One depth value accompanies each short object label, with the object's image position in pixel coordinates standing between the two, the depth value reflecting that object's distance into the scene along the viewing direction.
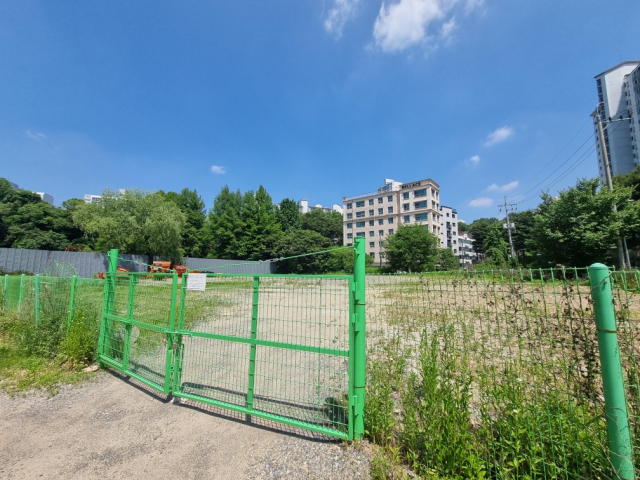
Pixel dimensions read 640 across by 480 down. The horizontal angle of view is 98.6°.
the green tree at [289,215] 57.34
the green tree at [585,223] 18.59
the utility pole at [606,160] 14.57
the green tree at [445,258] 42.66
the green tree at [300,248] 37.62
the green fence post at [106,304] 4.67
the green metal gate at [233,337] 2.75
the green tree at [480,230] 75.07
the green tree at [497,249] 28.73
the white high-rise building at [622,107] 59.33
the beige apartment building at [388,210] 58.31
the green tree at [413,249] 39.75
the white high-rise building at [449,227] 68.50
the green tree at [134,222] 26.56
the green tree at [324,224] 64.94
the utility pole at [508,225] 37.31
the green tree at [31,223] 37.58
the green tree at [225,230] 43.44
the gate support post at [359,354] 2.60
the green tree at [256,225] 42.97
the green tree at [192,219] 45.34
